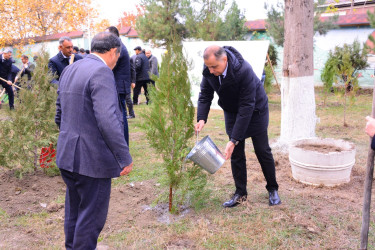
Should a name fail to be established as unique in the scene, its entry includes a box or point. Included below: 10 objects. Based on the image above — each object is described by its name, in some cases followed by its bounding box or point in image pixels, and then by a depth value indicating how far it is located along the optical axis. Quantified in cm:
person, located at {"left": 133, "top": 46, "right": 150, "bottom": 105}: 1069
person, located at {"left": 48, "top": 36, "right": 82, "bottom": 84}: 494
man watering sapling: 304
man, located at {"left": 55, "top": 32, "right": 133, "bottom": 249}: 211
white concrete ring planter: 400
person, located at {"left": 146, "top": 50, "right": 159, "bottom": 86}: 1116
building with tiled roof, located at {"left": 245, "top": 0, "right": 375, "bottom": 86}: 1505
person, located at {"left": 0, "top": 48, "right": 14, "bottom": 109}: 1040
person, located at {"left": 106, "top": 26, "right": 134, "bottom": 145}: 480
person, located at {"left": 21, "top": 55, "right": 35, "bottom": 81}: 1120
